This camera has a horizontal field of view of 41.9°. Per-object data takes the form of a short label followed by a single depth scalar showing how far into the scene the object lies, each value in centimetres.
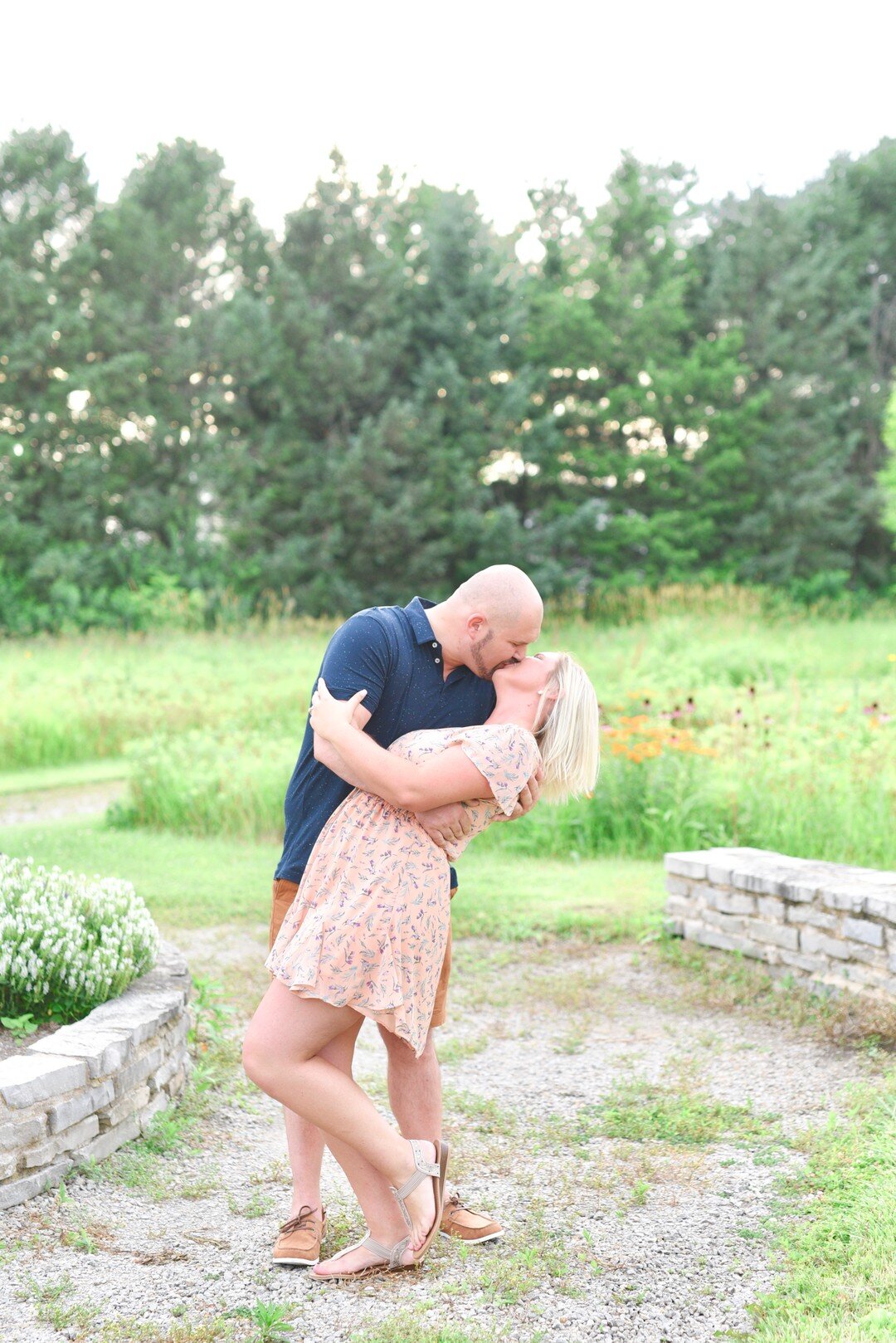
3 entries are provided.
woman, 251
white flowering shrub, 381
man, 261
